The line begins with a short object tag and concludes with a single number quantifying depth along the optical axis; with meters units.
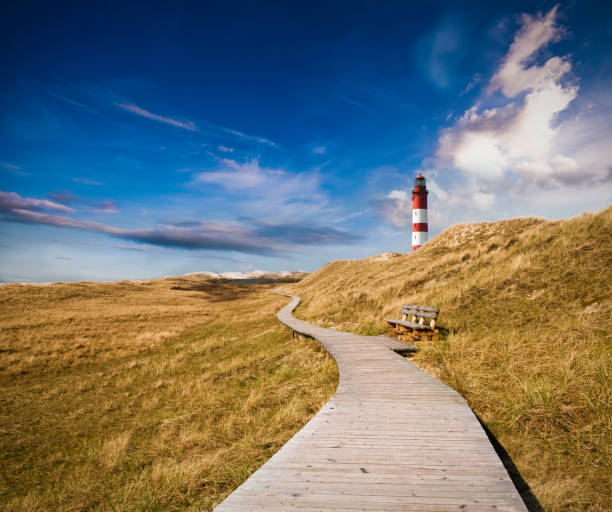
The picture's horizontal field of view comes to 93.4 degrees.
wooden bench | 10.02
